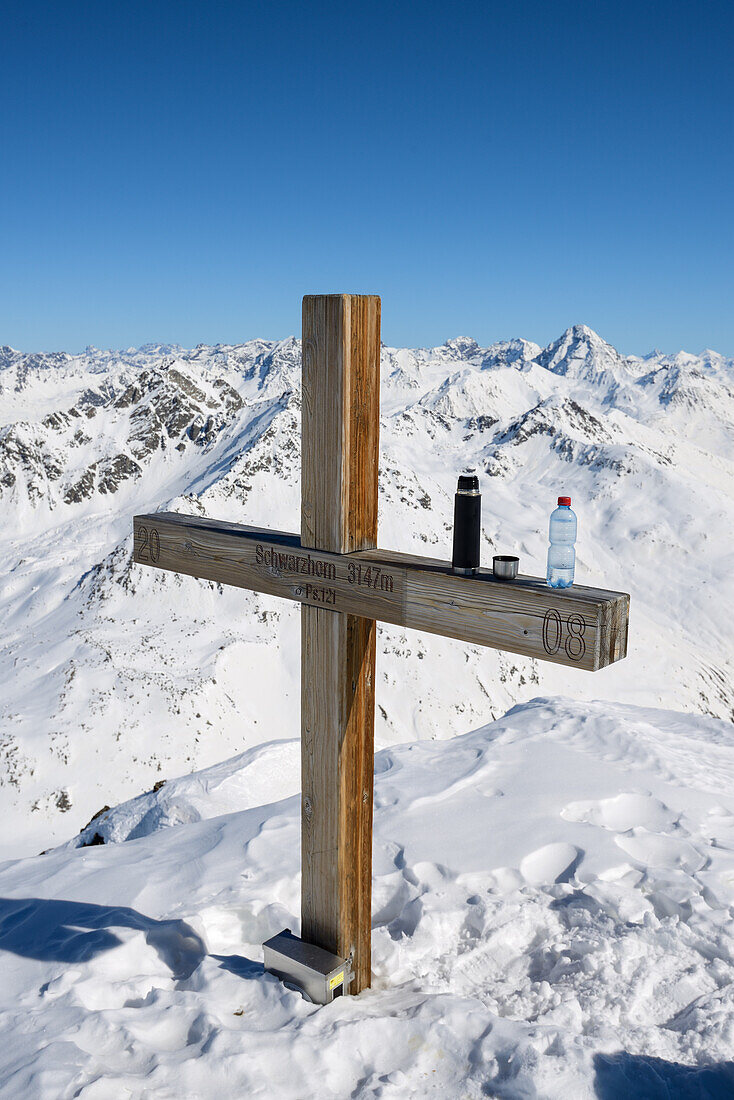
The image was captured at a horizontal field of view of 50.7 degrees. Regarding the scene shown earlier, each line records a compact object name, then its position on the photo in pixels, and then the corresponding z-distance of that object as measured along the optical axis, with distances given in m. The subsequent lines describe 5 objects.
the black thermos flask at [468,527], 4.06
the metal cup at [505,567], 3.86
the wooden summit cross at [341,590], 4.24
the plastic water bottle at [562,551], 3.88
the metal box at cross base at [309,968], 4.75
